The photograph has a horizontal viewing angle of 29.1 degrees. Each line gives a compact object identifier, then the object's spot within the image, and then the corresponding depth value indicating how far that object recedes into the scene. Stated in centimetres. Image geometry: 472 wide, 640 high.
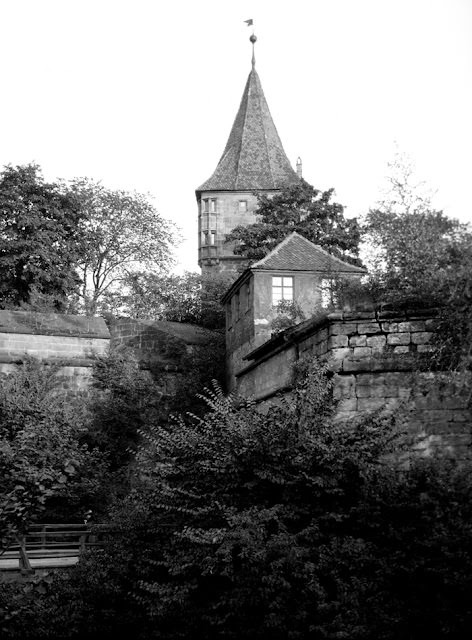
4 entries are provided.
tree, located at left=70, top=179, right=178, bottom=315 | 4822
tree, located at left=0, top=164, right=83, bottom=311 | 3791
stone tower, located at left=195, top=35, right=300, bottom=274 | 5497
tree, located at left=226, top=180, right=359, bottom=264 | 3700
